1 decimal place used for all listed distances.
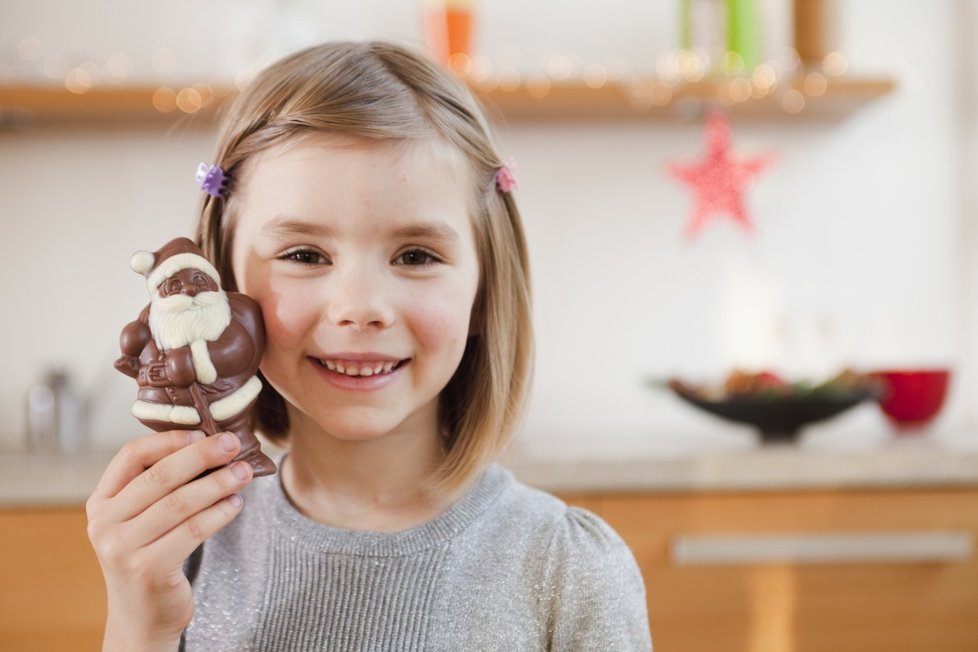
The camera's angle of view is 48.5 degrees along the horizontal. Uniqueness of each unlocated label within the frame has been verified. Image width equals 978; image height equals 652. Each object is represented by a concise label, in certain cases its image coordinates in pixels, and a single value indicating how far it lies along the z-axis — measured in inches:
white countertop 72.6
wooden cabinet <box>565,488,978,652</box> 72.9
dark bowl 78.8
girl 35.6
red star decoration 92.0
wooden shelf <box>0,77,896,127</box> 86.4
